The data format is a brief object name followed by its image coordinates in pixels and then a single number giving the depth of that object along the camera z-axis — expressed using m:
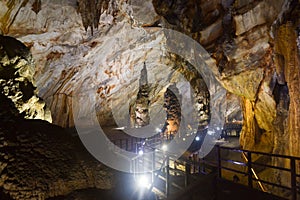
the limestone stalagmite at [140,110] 17.98
